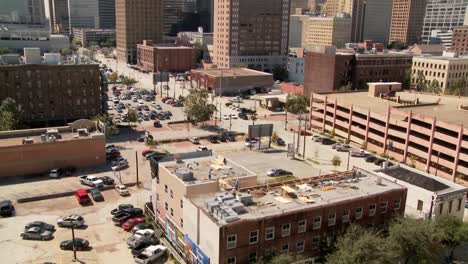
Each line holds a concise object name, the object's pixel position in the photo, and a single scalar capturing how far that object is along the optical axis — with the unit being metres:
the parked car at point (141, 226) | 43.69
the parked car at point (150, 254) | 38.19
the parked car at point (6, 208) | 47.54
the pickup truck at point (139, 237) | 40.78
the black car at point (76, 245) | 40.66
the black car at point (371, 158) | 69.57
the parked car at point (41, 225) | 43.78
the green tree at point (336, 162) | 64.12
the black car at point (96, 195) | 52.11
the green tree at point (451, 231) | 39.25
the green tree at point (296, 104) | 100.28
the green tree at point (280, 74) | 161.25
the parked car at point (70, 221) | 45.00
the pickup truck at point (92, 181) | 55.91
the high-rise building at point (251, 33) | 158.12
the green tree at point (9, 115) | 68.69
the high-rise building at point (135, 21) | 192.25
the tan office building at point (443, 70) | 119.94
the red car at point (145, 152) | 68.66
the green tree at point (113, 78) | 142.50
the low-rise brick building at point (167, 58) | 167.25
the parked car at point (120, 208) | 47.84
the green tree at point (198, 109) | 87.50
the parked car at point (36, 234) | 42.44
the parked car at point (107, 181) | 56.84
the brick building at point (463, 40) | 197.25
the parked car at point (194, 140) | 78.24
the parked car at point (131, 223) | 44.62
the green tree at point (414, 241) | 34.44
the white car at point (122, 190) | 53.99
